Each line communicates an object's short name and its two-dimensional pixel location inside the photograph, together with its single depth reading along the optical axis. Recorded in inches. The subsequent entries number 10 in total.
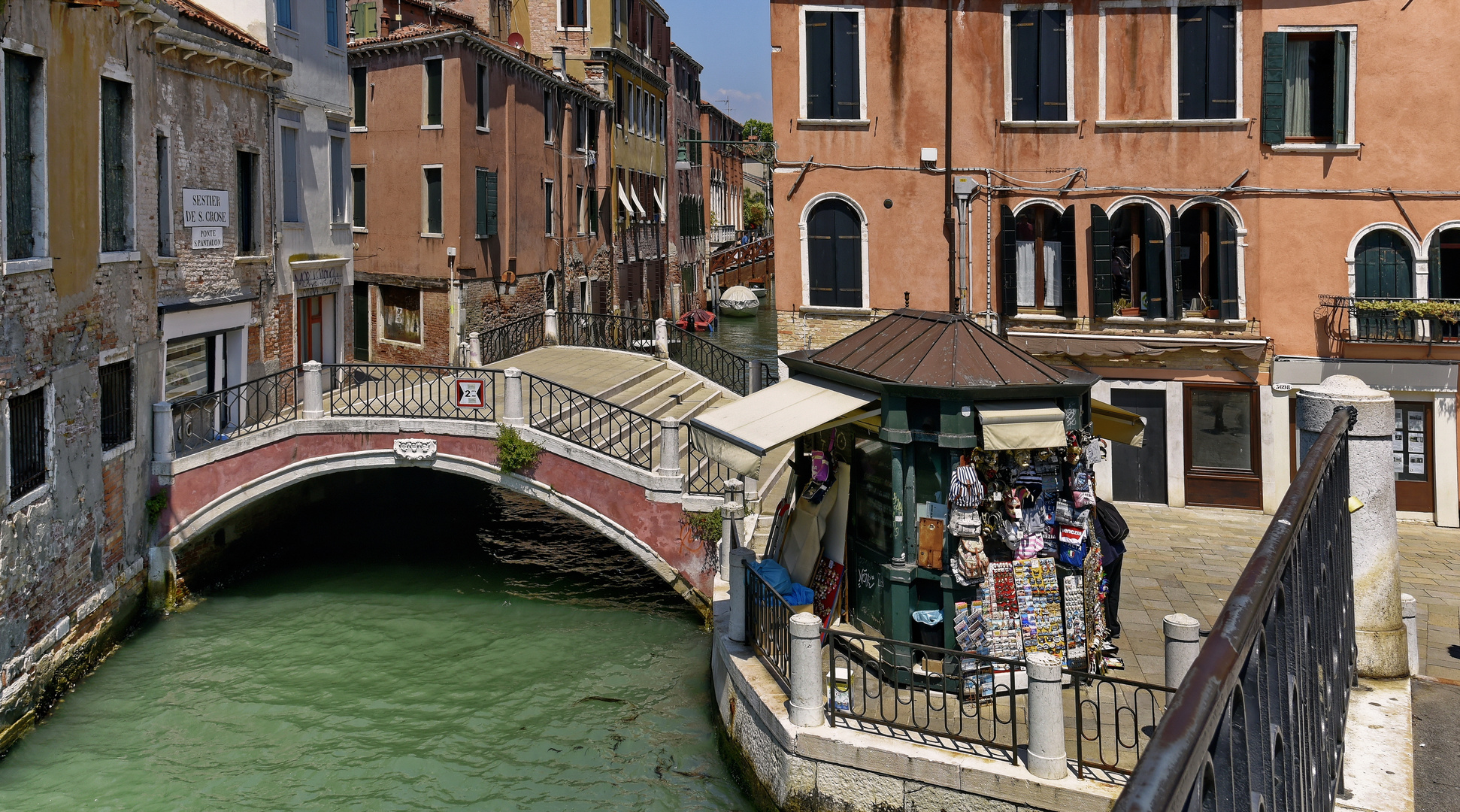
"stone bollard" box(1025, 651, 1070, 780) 303.4
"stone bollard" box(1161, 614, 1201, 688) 298.7
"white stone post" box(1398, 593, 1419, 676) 265.3
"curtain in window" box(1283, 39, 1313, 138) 662.5
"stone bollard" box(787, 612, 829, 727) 343.3
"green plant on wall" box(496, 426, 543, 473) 606.9
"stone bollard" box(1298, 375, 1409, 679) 203.3
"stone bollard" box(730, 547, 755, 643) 422.0
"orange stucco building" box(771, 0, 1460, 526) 645.3
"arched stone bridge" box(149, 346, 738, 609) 587.8
